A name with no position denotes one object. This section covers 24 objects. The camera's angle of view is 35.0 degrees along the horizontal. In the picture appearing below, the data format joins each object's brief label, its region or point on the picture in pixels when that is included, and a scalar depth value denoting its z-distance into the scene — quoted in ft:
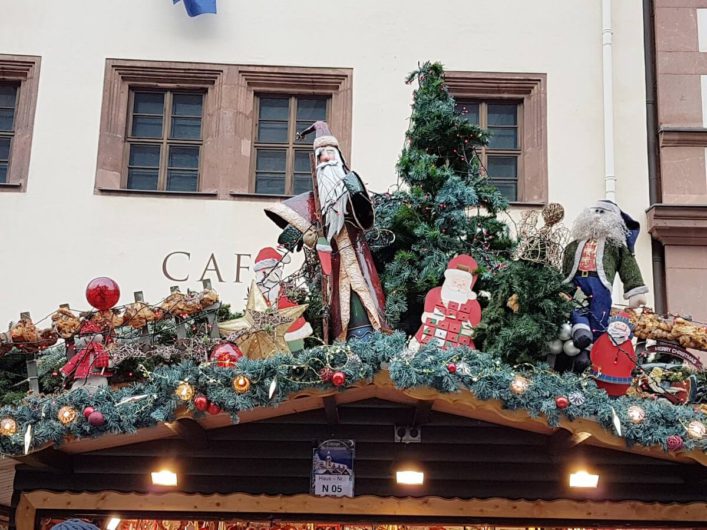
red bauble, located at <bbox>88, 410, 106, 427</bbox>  28.68
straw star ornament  31.50
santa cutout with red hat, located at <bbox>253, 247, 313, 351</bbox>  32.68
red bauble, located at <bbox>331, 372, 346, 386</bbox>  28.30
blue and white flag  45.37
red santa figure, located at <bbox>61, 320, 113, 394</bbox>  31.17
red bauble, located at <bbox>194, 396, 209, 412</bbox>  28.40
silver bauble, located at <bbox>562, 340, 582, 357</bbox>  31.96
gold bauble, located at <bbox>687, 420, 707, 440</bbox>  28.53
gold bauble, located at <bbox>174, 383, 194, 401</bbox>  28.55
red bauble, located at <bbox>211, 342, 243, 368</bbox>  29.64
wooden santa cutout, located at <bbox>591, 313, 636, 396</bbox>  30.66
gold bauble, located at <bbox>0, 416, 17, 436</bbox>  29.19
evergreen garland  28.35
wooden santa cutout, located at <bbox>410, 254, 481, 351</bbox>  31.63
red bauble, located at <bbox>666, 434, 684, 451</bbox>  28.43
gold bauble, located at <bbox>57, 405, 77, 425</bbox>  29.07
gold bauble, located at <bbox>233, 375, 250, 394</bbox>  28.45
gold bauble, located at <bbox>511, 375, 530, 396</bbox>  28.35
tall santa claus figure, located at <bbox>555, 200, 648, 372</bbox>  33.37
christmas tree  34.27
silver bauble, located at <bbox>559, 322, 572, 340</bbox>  31.94
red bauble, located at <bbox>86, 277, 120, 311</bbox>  31.96
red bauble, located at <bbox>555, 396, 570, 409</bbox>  28.30
